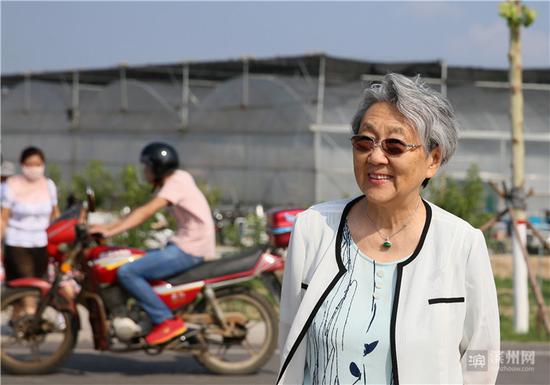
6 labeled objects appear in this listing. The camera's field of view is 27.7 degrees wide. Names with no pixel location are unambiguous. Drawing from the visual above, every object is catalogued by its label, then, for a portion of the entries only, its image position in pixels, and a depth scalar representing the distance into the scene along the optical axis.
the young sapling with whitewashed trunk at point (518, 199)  10.88
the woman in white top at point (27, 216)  10.41
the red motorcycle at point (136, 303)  8.56
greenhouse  31.62
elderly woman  3.11
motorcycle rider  8.46
